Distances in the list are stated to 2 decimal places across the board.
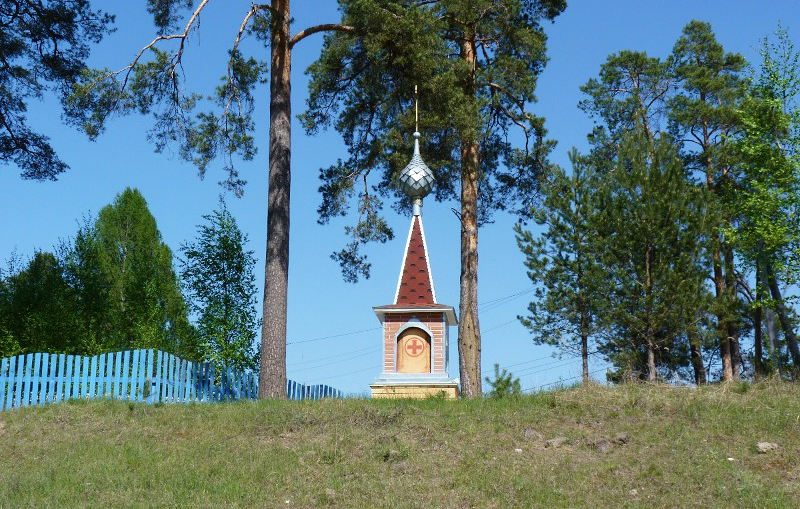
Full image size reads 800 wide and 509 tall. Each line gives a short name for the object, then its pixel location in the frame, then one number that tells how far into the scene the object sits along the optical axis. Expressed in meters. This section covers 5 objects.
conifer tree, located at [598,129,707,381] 20.00
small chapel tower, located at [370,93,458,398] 14.51
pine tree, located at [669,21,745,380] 23.47
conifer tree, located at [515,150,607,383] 20.97
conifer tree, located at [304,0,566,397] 15.54
